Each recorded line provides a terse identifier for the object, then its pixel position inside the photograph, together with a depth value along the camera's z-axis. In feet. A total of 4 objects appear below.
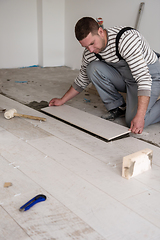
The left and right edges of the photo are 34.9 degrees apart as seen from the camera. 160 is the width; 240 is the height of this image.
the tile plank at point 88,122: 6.93
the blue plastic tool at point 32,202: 3.92
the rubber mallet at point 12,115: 7.72
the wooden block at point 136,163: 4.75
